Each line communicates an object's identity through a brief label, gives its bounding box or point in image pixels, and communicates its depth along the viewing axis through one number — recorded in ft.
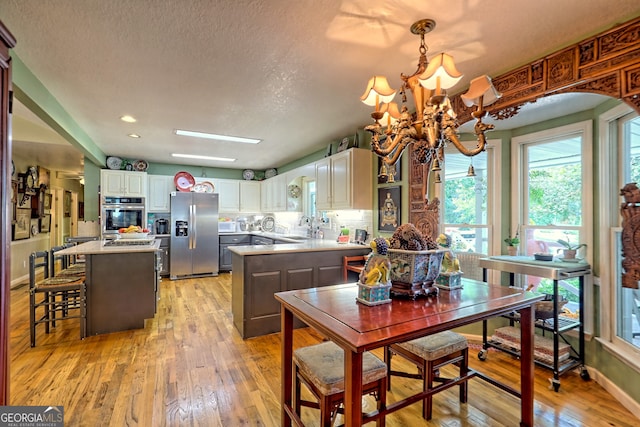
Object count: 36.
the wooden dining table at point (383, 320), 3.86
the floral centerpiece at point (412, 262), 5.40
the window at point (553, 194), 8.28
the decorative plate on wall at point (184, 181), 21.07
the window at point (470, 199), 10.21
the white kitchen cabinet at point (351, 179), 12.99
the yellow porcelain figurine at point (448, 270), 6.04
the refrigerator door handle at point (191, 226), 20.28
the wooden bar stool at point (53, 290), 9.74
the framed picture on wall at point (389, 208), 12.05
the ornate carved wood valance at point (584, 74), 5.59
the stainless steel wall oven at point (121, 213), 18.45
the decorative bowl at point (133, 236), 14.03
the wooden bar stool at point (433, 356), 5.98
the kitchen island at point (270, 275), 10.68
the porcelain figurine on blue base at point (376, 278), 5.08
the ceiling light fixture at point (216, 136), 13.71
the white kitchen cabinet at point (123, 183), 18.76
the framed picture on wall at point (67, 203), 28.58
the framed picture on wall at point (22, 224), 17.87
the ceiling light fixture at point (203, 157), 18.86
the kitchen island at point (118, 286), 10.67
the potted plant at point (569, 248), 8.13
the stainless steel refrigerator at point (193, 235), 19.98
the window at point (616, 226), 7.05
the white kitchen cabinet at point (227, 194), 23.02
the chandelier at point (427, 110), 5.11
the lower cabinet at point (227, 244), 21.71
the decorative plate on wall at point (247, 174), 24.22
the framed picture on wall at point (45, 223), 21.54
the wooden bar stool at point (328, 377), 4.73
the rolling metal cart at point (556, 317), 7.45
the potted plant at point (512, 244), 9.31
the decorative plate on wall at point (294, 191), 19.76
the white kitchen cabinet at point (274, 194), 20.40
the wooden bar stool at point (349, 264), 12.26
